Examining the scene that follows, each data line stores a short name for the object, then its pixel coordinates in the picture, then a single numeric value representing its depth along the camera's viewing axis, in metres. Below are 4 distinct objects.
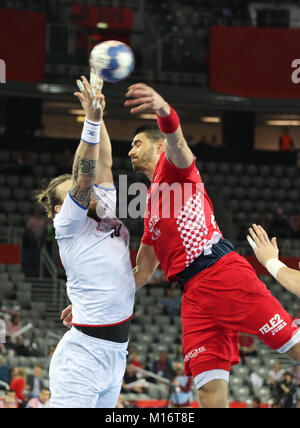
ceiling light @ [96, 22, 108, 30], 47.56
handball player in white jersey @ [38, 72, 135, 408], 10.20
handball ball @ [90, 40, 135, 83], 10.96
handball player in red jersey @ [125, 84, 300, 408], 11.96
